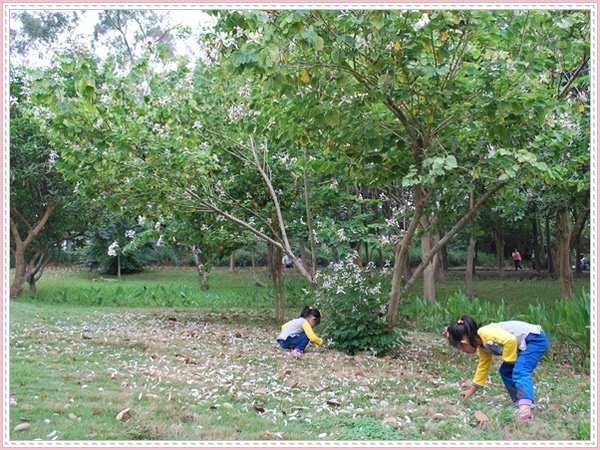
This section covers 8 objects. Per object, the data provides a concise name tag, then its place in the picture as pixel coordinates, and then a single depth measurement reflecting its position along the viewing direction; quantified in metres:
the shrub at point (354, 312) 6.76
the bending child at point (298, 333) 6.76
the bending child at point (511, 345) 4.23
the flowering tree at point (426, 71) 4.38
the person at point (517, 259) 22.70
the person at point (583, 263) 21.83
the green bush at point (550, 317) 6.40
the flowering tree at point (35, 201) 11.96
